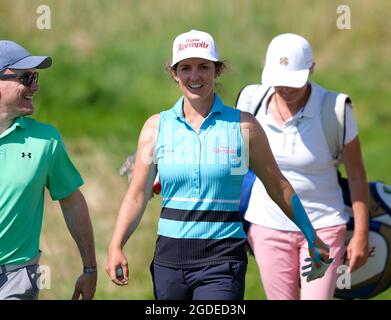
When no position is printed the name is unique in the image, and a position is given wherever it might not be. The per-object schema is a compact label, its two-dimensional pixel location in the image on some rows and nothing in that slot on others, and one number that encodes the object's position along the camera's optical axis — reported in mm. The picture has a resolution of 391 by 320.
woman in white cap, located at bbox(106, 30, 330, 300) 12094
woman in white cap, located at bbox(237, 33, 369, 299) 14367
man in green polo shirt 12062
